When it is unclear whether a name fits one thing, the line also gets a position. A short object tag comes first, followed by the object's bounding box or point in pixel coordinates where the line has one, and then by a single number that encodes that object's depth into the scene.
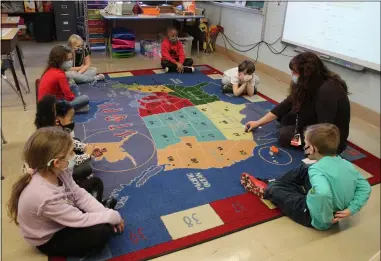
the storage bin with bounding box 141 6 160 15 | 4.80
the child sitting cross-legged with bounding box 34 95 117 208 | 1.81
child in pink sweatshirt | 1.32
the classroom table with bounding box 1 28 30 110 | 2.83
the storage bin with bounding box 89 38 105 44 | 4.92
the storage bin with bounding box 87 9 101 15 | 4.73
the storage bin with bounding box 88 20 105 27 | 4.78
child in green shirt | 1.55
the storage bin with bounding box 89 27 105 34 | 4.84
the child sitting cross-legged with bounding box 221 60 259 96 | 3.33
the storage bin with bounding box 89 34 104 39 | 4.89
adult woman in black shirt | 2.17
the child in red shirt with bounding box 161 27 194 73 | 4.23
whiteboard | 2.99
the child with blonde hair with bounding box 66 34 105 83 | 3.42
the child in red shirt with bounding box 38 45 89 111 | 2.54
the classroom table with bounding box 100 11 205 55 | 4.47
